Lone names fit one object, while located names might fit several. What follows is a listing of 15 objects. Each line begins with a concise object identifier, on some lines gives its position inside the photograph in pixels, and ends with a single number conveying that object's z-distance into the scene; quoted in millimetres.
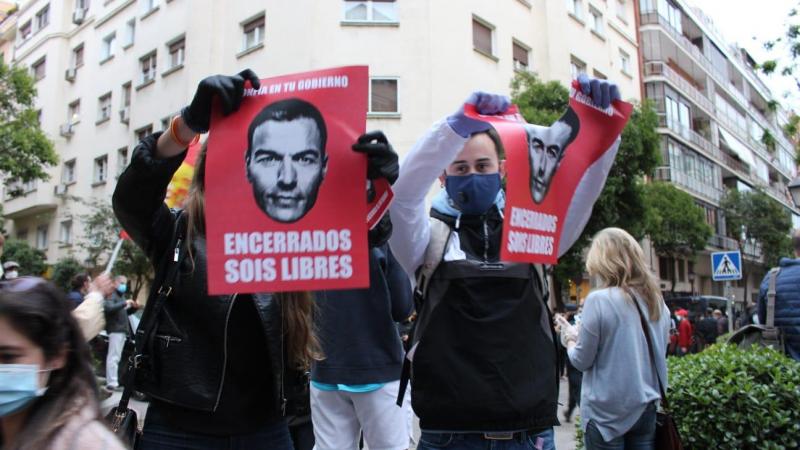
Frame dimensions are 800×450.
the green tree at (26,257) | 27812
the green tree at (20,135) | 21016
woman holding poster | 2115
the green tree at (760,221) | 39000
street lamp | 10664
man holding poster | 2277
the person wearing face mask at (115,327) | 10516
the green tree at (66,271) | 25453
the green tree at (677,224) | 28141
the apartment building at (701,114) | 35094
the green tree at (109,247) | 21070
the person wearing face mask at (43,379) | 1574
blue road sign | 14188
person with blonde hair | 3324
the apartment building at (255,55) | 20016
